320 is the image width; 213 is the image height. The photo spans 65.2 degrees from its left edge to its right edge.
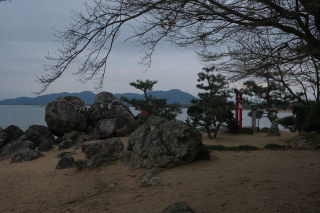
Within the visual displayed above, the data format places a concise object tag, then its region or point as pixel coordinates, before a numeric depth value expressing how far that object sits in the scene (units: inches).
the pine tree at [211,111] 442.9
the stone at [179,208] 131.4
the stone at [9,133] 471.5
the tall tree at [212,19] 158.6
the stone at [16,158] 339.3
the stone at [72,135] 474.3
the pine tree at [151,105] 461.4
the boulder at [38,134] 455.8
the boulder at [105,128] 449.0
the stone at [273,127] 524.1
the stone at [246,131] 560.4
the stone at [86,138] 422.6
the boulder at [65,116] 475.5
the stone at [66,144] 417.4
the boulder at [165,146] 236.5
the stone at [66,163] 282.5
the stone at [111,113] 480.2
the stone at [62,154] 352.8
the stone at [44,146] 412.2
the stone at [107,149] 293.7
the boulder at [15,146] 402.4
